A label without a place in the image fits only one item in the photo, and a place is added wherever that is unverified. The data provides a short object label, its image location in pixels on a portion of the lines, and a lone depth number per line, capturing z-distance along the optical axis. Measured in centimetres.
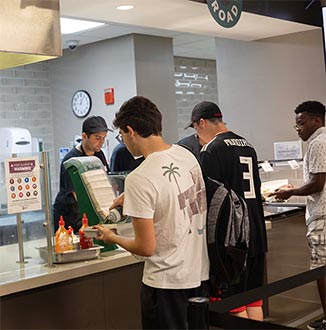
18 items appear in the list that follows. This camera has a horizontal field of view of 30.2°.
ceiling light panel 556
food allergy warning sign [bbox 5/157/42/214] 261
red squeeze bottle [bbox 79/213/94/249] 284
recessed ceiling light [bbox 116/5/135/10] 426
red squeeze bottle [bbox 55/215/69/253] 278
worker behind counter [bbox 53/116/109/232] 390
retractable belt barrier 142
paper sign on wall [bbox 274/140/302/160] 562
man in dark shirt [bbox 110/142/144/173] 521
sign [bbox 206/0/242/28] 438
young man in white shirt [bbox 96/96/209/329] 223
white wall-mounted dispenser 625
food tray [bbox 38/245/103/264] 275
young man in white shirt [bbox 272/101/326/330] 409
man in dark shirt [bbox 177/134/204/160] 518
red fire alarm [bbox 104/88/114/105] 682
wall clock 706
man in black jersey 298
